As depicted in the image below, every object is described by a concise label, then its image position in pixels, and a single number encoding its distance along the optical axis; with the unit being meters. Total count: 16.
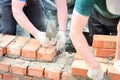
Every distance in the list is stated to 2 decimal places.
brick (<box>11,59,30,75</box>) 2.48
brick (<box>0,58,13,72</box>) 2.52
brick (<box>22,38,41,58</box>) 2.54
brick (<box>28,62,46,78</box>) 2.45
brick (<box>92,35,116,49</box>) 2.47
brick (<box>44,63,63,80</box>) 2.42
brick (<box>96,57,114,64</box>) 2.43
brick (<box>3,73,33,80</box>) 2.52
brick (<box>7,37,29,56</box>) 2.59
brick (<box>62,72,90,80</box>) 2.37
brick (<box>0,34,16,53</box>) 2.62
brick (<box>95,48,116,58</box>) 2.48
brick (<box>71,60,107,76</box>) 2.31
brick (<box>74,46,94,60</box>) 2.45
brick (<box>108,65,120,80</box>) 2.27
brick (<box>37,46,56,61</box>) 2.51
